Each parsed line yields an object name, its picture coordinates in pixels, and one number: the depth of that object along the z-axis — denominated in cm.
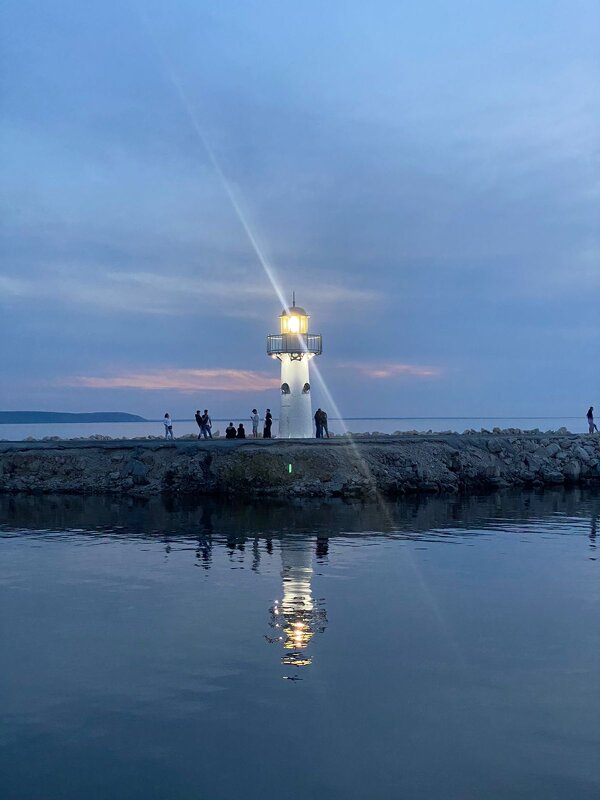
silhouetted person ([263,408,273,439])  4288
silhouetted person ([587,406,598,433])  5050
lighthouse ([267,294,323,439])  4244
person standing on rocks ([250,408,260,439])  4453
